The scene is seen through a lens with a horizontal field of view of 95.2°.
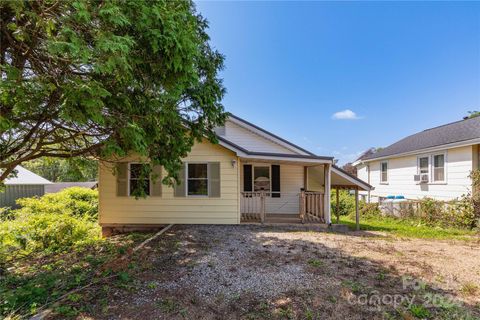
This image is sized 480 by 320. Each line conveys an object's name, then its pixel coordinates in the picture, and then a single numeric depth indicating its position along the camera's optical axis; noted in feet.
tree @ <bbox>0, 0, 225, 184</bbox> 9.16
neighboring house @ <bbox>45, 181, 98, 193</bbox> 81.69
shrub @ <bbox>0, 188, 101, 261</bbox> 21.50
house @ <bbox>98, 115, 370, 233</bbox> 27.27
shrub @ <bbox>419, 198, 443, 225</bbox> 30.86
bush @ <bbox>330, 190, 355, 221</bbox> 48.80
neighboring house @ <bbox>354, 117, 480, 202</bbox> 30.73
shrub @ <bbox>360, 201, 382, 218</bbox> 41.50
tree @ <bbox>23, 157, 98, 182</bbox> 18.17
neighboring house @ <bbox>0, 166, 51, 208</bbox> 60.38
